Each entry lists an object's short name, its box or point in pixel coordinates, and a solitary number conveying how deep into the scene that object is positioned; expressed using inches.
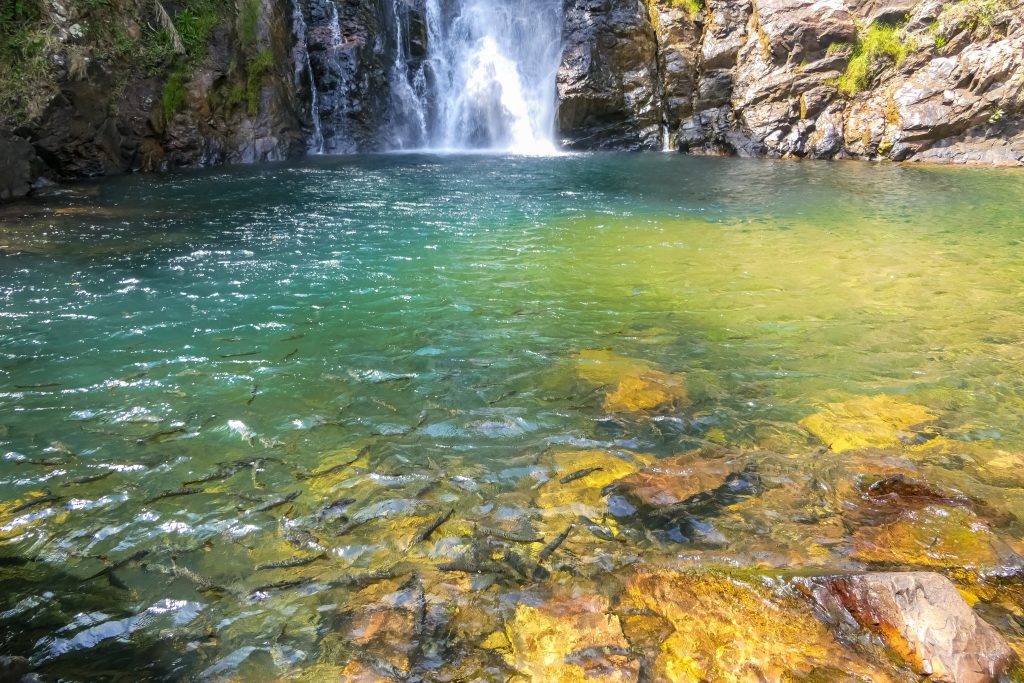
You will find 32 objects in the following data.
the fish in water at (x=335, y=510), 135.6
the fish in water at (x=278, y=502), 137.6
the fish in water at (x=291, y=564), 121.1
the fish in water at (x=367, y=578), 116.9
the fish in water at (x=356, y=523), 131.3
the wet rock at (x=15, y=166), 482.3
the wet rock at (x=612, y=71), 884.0
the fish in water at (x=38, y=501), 137.0
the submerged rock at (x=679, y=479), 141.2
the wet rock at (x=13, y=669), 95.7
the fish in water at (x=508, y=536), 129.0
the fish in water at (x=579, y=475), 148.9
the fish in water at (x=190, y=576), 116.6
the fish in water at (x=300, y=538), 127.3
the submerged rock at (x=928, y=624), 92.6
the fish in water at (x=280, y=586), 116.0
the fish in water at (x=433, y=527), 129.9
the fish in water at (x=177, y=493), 141.0
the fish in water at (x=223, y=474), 147.5
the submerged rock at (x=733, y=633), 96.1
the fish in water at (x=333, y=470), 149.9
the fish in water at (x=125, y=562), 120.0
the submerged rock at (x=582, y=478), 139.9
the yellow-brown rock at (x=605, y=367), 200.8
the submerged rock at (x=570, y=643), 97.3
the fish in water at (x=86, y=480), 146.2
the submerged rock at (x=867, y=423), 164.9
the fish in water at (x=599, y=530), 128.9
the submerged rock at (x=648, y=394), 184.9
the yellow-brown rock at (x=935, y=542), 118.1
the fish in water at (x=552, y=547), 124.0
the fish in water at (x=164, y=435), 163.9
